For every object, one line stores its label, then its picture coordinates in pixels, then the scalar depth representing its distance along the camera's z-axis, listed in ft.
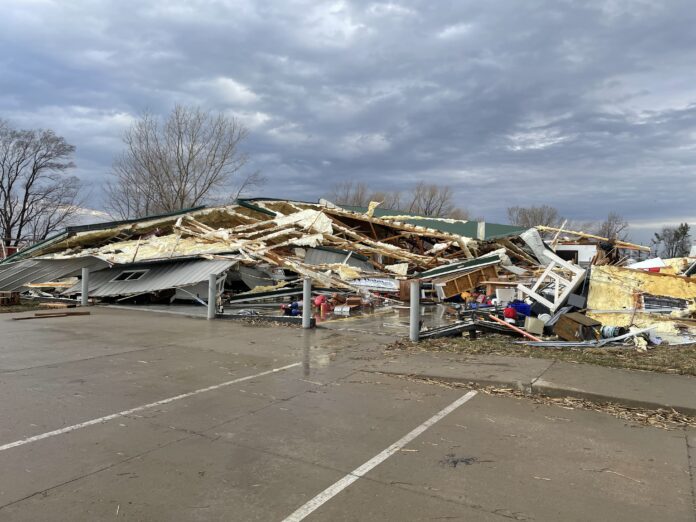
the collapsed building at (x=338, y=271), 36.19
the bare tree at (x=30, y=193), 155.53
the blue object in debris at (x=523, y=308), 38.32
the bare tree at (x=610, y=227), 250.37
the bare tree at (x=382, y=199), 218.71
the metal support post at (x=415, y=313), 31.73
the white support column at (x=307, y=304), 38.37
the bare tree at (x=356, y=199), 218.54
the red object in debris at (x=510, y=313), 37.14
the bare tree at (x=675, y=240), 237.92
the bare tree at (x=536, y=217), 258.57
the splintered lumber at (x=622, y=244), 85.71
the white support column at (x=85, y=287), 54.90
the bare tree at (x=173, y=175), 138.82
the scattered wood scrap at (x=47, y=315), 43.21
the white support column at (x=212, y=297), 44.39
